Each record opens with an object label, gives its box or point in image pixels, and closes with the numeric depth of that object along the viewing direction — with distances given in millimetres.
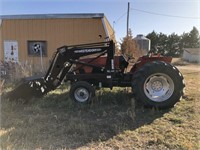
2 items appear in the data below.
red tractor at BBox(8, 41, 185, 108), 3426
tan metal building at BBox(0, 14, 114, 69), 8459
